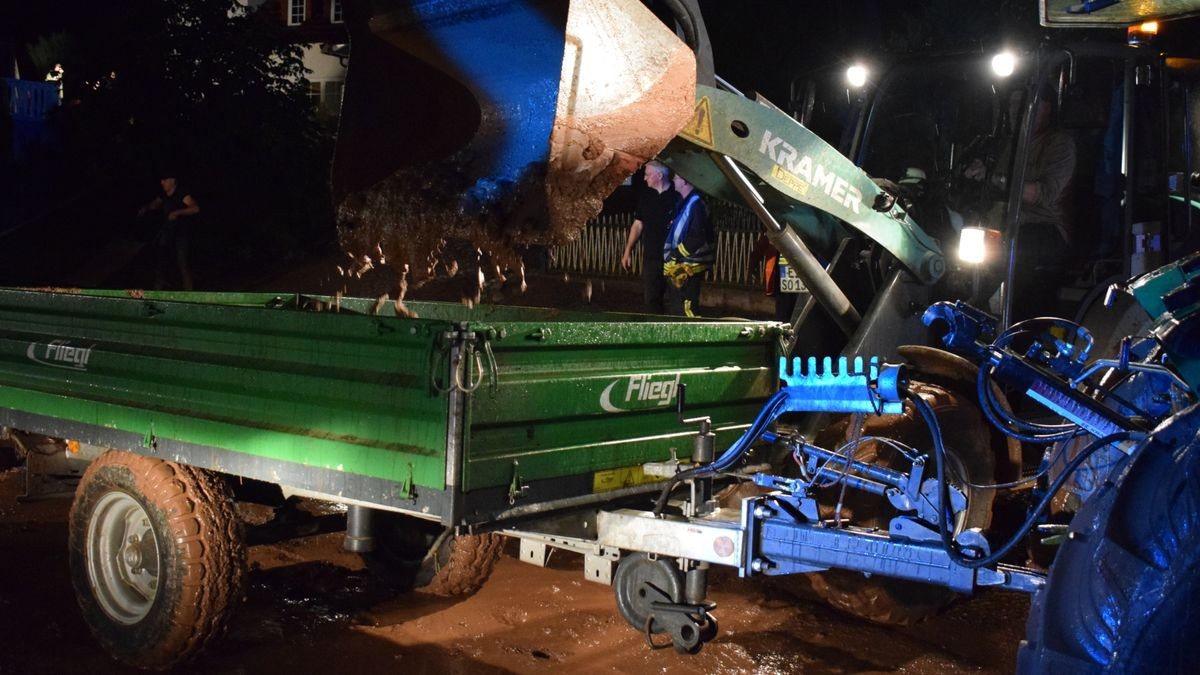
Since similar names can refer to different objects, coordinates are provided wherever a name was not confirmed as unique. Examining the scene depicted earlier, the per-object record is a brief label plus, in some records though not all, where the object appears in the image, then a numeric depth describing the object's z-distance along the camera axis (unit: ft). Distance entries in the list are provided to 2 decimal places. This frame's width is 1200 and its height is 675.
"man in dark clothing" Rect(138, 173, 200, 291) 52.49
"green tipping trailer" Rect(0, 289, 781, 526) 13.17
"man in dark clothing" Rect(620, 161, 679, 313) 34.88
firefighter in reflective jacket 32.40
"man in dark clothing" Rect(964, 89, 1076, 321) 20.84
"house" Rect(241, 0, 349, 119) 104.58
